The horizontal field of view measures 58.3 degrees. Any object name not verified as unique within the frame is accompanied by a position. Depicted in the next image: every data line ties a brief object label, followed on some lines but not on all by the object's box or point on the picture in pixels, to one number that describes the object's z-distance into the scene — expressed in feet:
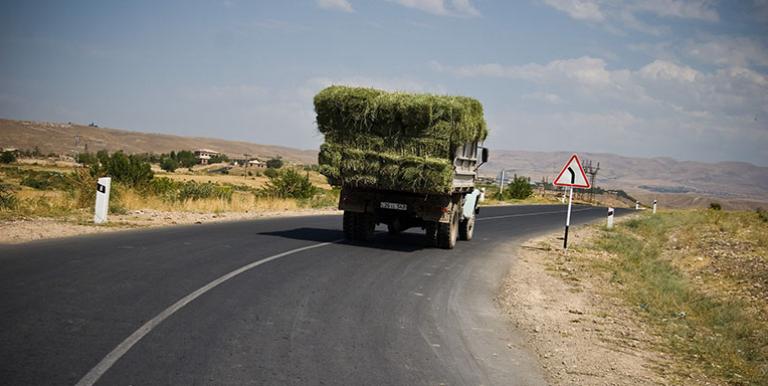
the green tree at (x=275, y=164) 483.96
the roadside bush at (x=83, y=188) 66.39
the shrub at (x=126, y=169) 94.40
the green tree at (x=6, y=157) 281.74
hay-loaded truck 46.55
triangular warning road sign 59.77
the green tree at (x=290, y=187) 117.50
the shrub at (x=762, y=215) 128.32
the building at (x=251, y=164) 497.87
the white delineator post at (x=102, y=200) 53.62
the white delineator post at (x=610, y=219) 103.52
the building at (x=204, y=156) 489.05
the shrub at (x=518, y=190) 202.28
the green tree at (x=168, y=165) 336.08
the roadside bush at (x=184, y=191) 87.81
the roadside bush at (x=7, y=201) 56.75
